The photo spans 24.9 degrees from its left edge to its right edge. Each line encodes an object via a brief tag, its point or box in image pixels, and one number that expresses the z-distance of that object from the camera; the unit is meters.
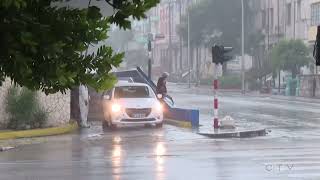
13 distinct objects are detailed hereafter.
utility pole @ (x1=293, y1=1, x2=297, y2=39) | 69.69
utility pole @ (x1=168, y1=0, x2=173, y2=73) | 105.62
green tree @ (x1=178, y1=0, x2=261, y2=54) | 78.94
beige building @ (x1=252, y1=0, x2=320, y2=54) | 63.56
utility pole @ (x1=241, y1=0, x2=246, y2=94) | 65.31
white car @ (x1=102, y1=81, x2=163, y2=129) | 24.08
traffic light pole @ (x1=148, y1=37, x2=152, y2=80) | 33.14
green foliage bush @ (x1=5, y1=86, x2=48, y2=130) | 22.36
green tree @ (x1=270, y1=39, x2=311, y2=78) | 59.50
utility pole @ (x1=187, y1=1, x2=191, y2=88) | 85.25
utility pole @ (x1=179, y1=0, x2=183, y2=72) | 97.84
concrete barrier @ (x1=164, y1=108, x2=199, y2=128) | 25.41
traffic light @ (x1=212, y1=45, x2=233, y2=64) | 23.50
